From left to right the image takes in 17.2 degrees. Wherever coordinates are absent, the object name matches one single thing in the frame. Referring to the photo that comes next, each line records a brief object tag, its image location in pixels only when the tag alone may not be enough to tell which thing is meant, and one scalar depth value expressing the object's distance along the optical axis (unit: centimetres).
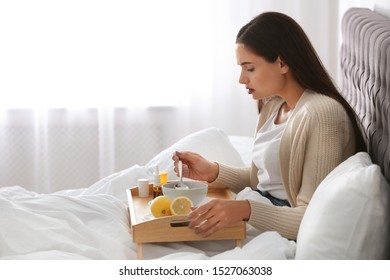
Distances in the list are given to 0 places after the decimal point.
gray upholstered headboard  358
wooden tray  345
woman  354
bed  316
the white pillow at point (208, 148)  442
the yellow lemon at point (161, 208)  357
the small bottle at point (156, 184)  389
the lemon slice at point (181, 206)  354
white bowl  366
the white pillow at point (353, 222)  315
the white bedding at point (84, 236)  335
